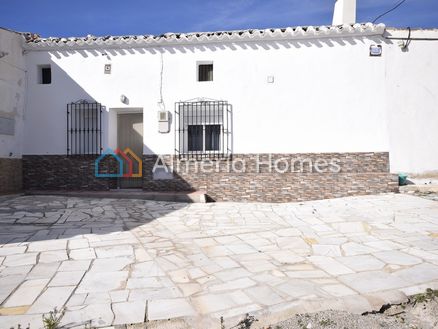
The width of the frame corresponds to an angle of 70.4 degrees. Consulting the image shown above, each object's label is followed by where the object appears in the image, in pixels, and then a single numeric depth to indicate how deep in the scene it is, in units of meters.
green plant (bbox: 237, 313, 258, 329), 2.27
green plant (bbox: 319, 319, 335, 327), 2.24
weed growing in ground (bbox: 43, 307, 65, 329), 2.20
